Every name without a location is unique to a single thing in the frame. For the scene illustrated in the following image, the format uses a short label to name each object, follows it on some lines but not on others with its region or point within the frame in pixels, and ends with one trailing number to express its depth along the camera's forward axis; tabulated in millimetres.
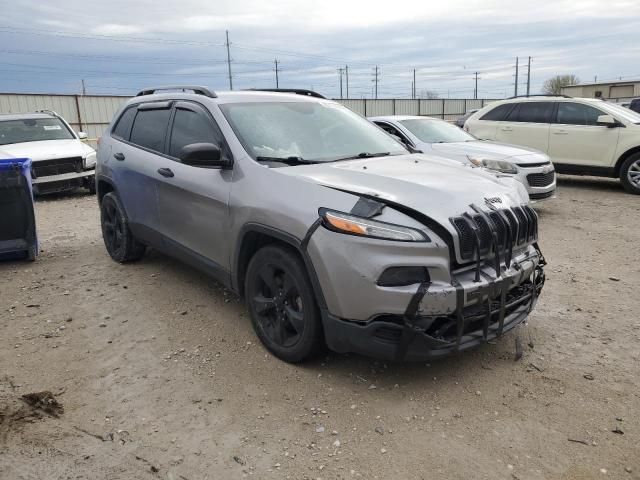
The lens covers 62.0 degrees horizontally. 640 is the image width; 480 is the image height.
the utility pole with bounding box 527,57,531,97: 70750
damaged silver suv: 2914
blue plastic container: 5820
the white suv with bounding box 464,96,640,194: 10039
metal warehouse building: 46525
